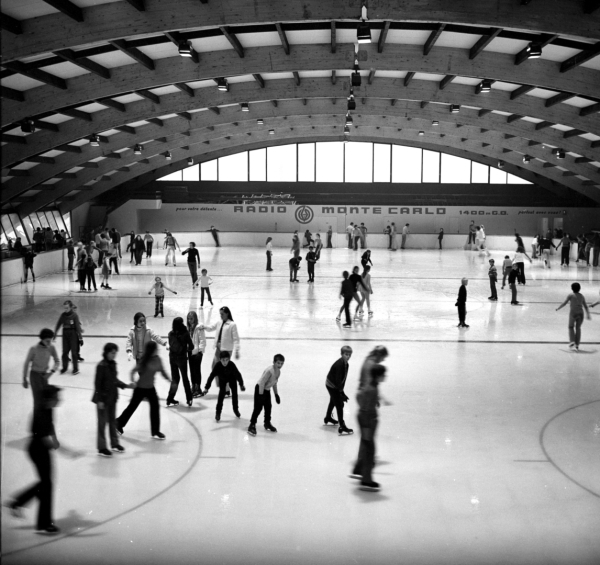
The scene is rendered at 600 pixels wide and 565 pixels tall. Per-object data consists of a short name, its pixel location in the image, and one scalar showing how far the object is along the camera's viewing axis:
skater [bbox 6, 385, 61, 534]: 6.25
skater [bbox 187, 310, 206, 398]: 10.58
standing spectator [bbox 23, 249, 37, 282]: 26.12
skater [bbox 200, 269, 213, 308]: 19.74
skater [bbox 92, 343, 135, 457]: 8.29
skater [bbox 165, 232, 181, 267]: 32.12
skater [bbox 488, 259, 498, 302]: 21.45
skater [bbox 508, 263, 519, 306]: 21.05
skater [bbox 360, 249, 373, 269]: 21.14
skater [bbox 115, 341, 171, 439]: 8.78
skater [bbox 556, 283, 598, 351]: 14.37
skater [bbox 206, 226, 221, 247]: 45.47
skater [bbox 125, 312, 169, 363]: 10.30
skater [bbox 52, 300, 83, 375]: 12.05
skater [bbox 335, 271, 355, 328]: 17.19
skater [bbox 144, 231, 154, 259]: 35.88
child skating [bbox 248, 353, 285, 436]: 8.98
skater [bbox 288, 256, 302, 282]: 25.62
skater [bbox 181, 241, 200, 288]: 24.47
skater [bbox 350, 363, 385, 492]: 7.53
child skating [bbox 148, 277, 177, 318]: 17.52
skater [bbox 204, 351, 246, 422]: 9.53
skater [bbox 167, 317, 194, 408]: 10.16
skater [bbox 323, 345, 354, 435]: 9.02
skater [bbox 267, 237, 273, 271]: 29.70
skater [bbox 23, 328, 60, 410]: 8.73
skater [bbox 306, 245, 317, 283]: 24.94
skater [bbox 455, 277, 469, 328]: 16.97
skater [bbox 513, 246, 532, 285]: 22.98
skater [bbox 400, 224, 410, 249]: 44.41
